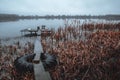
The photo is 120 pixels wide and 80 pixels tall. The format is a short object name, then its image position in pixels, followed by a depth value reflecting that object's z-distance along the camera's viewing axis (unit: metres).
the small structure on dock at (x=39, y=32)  8.33
